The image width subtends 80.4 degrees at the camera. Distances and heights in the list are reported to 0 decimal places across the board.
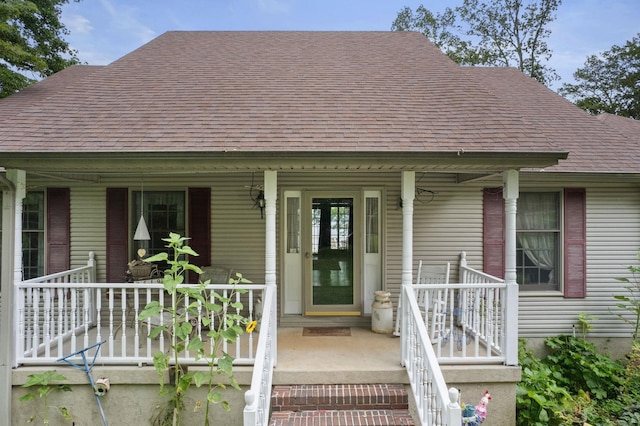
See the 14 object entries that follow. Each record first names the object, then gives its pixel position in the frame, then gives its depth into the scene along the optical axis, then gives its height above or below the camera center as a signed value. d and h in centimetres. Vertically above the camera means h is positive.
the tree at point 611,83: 1759 +643
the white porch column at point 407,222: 445 -6
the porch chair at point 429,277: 568 -95
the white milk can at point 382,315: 555 -144
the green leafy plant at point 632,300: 593 -130
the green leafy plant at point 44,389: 395 -187
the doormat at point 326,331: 549 -171
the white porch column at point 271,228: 433 -13
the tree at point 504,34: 1571 +793
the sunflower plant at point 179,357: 356 -139
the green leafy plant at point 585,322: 596 -165
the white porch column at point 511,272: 427 -63
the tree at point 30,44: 765 +437
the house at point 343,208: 562 +15
